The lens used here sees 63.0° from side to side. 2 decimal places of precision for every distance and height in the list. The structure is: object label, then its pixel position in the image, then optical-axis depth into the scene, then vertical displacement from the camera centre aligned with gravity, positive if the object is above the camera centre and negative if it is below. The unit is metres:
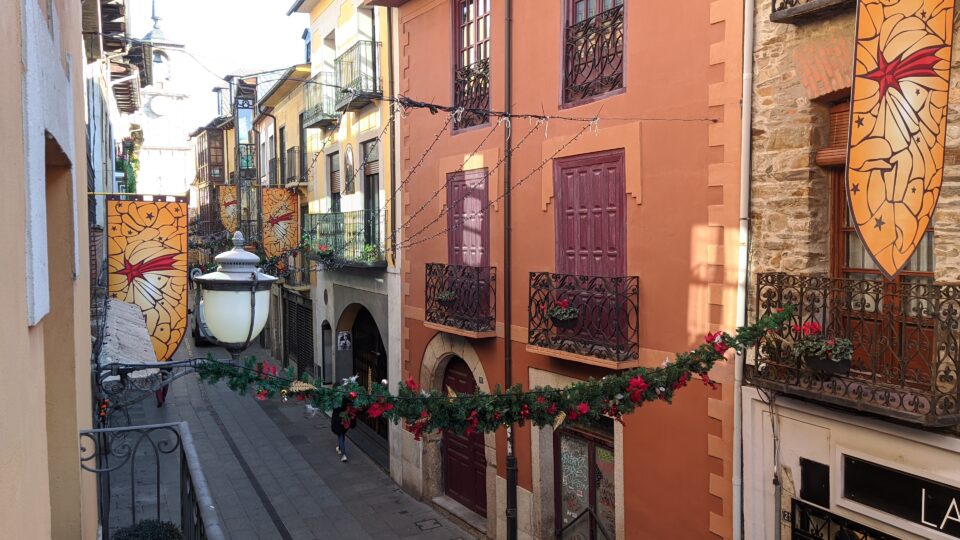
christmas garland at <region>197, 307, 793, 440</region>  5.71 -1.24
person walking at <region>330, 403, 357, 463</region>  17.27 -4.37
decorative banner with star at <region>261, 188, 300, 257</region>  24.42 +0.48
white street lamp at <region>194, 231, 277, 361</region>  5.46 -0.44
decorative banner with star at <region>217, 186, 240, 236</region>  26.44 +1.02
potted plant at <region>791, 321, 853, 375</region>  6.68 -1.00
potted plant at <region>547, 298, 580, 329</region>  10.06 -1.01
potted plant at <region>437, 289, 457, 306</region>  13.09 -1.03
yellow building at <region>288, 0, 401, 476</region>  16.61 +0.97
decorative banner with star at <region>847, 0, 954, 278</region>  5.41 +0.80
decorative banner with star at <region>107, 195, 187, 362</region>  10.23 -0.33
